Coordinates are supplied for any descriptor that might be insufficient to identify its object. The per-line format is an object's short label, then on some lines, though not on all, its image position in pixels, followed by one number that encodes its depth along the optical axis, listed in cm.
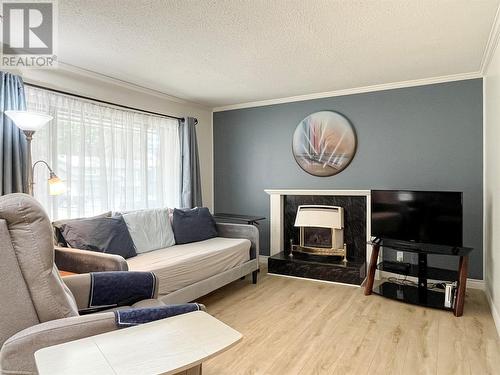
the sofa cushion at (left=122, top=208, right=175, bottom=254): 344
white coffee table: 93
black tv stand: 296
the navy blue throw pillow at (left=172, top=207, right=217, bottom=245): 386
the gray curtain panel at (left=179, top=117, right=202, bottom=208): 462
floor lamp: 247
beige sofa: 251
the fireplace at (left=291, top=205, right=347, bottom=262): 416
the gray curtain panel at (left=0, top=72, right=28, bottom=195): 270
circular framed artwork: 429
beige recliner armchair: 118
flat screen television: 312
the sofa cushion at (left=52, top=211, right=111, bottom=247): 282
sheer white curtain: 316
